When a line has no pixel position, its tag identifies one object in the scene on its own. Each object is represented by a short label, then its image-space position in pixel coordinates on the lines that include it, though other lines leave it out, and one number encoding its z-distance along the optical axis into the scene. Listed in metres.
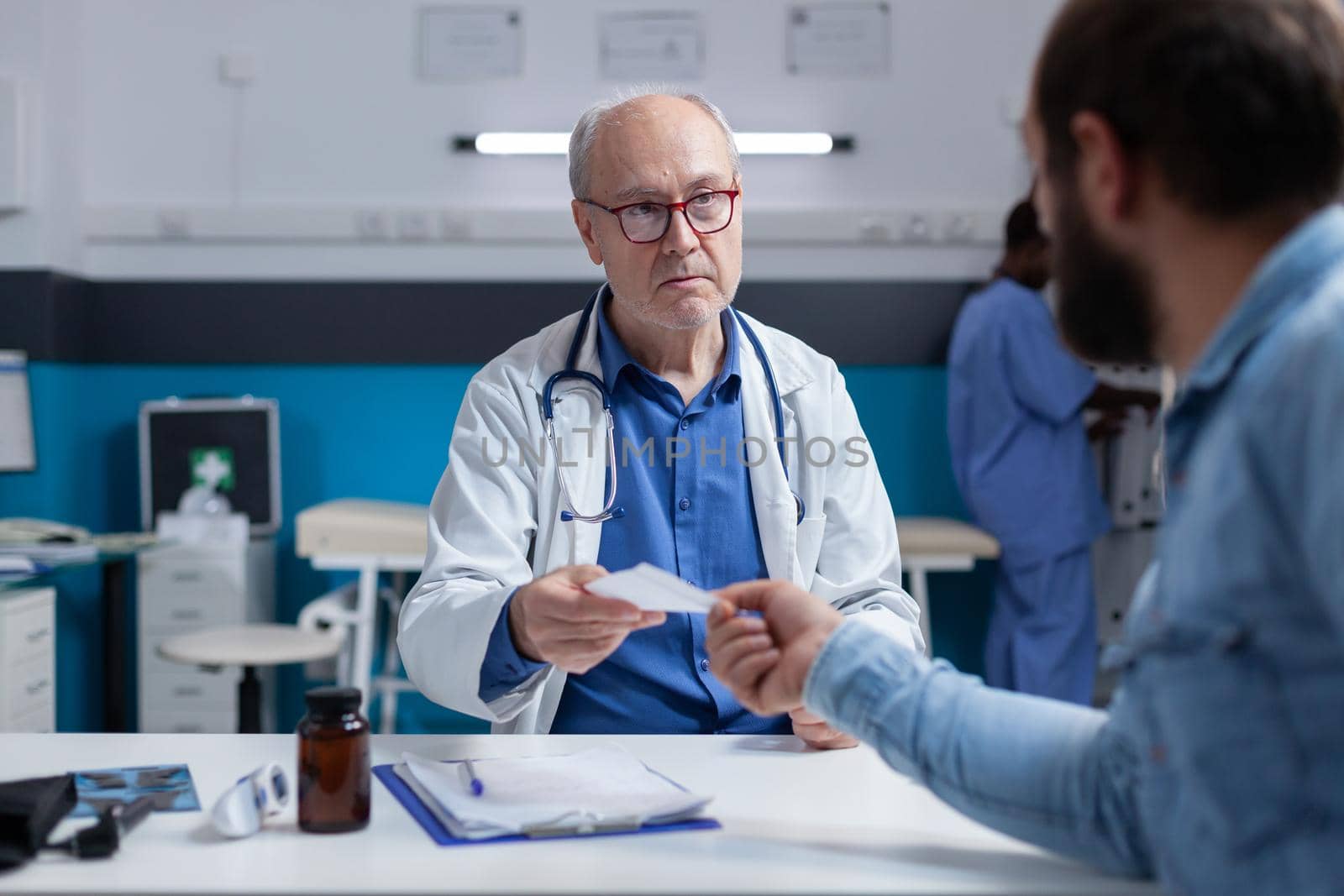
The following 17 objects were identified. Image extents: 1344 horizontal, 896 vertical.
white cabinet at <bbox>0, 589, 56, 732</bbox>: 3.07
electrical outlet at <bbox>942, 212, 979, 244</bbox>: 4.24
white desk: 0.95
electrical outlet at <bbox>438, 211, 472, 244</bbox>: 4.23
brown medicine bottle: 1.06
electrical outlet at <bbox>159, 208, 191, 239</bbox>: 4.21
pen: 1.16
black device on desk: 1.00
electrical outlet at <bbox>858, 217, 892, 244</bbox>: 4.25
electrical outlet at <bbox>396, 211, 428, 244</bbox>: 4.23
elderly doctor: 1.64
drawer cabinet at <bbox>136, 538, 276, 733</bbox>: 3.82
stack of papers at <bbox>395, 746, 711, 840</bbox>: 1.07
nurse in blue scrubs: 3.56
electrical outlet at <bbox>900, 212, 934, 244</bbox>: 4.25
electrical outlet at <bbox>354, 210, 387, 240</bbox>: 4.23
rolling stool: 3.27
